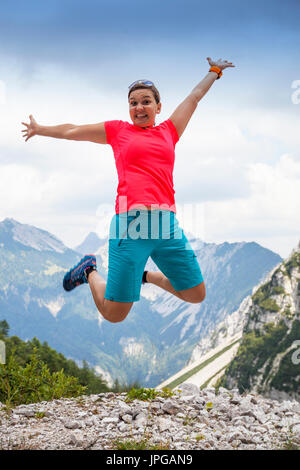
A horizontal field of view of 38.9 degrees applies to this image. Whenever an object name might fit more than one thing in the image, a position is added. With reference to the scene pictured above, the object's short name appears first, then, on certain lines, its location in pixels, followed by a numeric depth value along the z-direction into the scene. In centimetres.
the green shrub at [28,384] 665
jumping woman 479
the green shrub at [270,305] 14790
